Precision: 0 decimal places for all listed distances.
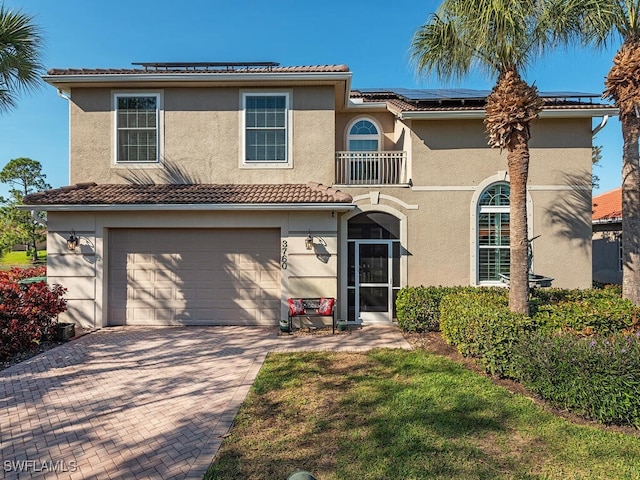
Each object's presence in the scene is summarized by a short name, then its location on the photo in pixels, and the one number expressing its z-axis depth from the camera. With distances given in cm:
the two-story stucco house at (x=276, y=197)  977
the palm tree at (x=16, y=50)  816
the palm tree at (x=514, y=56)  652
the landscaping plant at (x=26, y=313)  740
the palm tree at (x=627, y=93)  709
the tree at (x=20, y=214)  2734
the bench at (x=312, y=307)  933
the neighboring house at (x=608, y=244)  1594
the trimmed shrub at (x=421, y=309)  932
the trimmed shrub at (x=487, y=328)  595
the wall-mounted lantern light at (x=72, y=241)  968
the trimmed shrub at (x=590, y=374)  459
